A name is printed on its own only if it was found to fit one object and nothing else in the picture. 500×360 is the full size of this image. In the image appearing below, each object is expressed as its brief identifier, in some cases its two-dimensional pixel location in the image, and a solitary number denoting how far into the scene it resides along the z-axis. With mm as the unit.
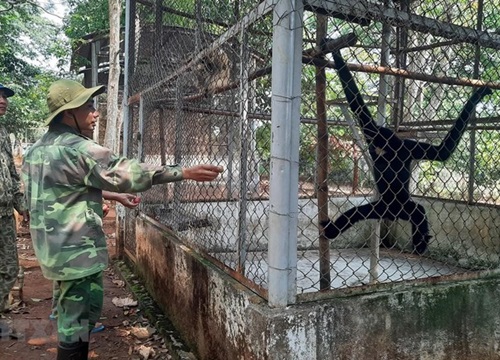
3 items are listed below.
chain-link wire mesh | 2316
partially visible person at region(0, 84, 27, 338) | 3729
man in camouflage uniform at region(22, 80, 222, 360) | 2219
